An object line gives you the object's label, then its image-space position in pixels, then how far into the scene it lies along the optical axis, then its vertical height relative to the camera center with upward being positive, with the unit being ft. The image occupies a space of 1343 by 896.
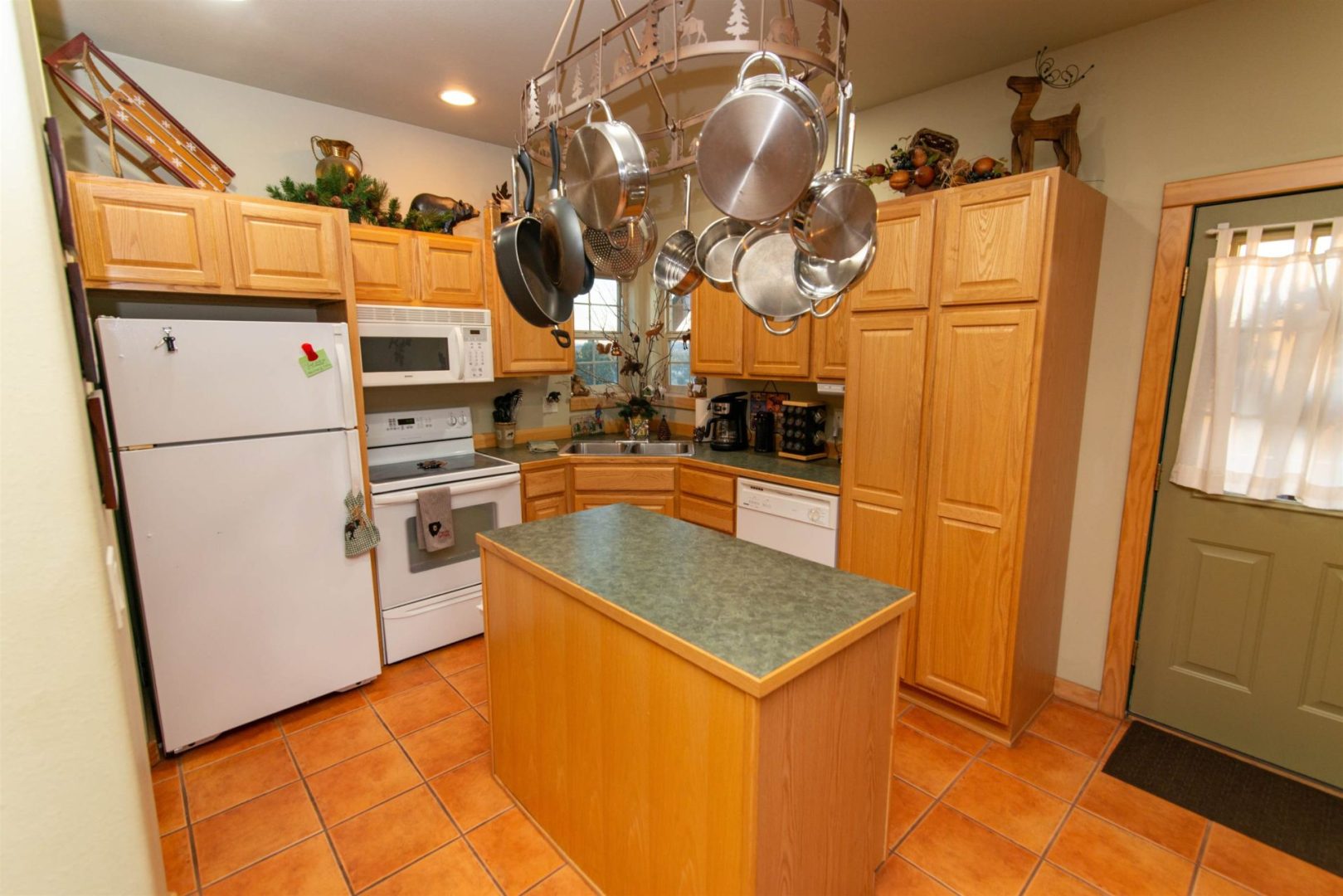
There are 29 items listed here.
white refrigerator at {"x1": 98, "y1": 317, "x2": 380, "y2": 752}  6.97 -1.84
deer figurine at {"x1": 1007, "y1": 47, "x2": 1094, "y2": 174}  7.43 +2.88
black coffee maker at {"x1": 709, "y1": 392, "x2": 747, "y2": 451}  12.21 -1.23
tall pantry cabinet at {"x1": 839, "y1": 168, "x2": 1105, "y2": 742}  7.06 -0.77
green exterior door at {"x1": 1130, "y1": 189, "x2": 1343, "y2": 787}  6.78 -3.05
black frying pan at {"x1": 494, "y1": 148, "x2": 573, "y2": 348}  5.05 +0.75
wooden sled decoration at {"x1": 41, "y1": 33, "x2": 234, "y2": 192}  7.23 +3.04
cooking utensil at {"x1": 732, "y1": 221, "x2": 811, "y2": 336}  5.40 +0.80
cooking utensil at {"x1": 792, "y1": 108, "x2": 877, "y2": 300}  4.90 +0.76
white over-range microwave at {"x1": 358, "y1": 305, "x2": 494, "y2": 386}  9.59 +0.28
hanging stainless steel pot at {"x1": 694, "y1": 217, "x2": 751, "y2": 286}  5.88 +1.12
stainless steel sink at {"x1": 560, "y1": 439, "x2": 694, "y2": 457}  13.03 -1.89
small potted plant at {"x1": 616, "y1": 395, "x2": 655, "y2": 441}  13.73 -1.28
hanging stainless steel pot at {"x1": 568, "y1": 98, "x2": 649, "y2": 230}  4.22 +1.37
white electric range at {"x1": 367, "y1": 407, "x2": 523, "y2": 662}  9.39 -2.64
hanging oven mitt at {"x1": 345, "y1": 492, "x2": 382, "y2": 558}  8.54 -2.39
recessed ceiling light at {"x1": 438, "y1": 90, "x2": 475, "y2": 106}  9.44 +4.22
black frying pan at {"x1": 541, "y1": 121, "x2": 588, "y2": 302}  4.67 +0.96
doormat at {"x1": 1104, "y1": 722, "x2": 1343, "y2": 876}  6.24 -4.93
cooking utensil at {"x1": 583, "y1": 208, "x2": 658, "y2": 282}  5.21 +1.01
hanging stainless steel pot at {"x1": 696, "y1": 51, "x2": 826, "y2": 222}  3.67 +1.34
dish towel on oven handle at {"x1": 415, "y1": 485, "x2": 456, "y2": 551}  9.50 -2.52
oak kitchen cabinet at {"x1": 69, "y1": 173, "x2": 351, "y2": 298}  7.01 +1.53
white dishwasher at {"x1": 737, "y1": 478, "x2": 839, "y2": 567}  9.28 -2.55
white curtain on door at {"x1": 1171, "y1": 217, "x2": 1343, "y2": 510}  6.47 -0.19
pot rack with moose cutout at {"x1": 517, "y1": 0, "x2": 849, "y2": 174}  3.81 +2.11
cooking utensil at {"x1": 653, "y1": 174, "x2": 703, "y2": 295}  6.10 +1.01
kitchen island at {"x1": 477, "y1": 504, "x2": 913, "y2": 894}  4.07 -2.67
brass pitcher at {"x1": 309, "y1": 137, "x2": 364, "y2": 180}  9.05 +3.24
